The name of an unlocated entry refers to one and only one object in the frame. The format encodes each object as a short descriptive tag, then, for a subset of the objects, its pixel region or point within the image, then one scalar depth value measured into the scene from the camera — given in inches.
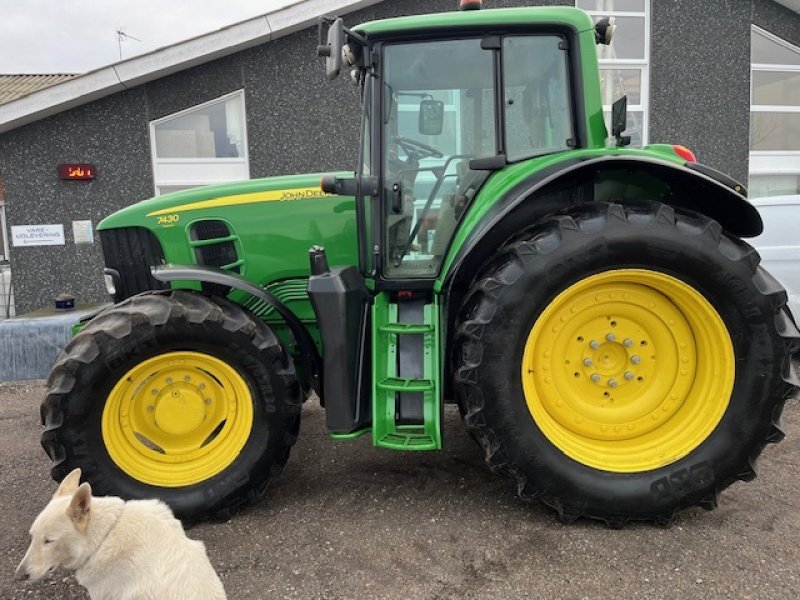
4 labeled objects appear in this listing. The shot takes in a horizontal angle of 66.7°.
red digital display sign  294.0
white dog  70.7
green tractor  103.9
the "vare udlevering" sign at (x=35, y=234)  297.3
